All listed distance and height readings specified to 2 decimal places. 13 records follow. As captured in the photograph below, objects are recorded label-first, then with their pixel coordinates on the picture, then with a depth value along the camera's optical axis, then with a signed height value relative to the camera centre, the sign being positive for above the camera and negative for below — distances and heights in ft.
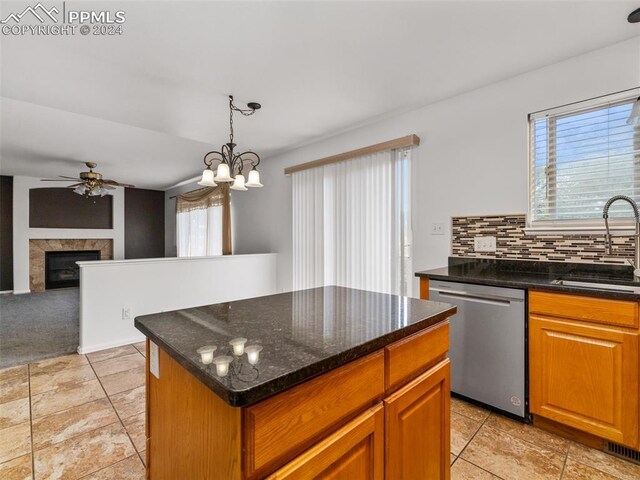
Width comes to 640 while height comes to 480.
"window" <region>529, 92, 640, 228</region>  6.43 +1.72
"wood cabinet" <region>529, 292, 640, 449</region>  5.02 -2.19
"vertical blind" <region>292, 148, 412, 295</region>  9.73 +0.54
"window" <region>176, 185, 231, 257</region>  17.74 +1.13
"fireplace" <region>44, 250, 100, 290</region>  21.83 -1.98
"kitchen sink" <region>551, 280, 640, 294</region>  5.21 -0.86
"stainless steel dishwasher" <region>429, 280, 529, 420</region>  6.09 -2.22
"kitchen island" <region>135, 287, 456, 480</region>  2.27 -1.37
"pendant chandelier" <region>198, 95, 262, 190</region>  7.30 +1.63
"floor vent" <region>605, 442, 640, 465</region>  5.16 -3.65
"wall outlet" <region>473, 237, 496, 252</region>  7.94 -0.14
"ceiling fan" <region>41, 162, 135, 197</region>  15.98 +2.97
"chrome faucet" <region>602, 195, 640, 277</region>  5.82 +0.24
